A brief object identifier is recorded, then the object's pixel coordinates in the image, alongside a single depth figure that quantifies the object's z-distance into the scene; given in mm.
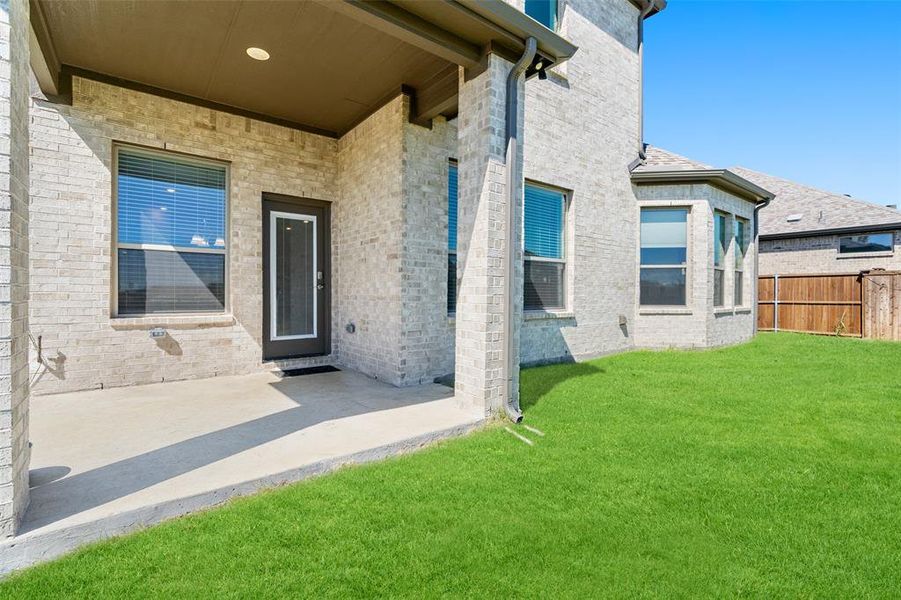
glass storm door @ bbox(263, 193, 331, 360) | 5781
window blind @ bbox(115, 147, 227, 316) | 4891
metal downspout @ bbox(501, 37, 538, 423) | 3938
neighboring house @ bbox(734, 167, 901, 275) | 12508
